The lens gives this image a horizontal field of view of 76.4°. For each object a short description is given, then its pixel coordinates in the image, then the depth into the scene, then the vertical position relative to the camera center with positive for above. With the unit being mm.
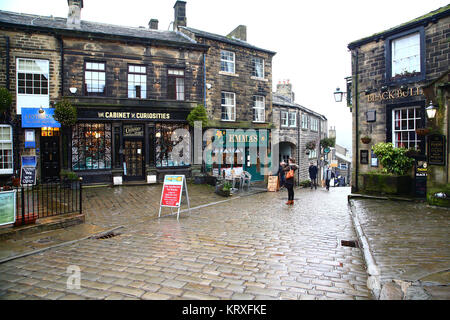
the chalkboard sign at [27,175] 11789 -668
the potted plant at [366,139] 13173 +765
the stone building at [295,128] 25047 +2703
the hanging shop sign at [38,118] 14156 +2042
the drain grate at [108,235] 6717 -1850
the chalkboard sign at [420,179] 11352 -959
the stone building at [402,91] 10094 +2824
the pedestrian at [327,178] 19822 -1533
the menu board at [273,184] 17109 -1648
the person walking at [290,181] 11523 -996
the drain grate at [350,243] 5966 -1862
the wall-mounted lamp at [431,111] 9836 +1523
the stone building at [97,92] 14391 +3698
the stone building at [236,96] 19234 +4401
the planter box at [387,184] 11469 -1185
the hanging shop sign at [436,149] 9570 +196
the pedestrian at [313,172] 20391 -1131
